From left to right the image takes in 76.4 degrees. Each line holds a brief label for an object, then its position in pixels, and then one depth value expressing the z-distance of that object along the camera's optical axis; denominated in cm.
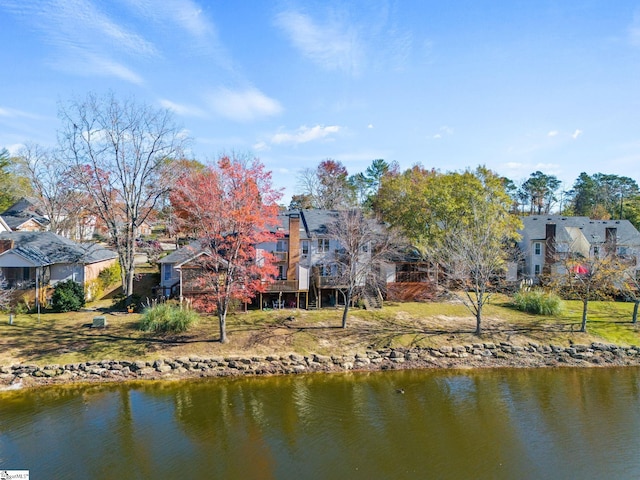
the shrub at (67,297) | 2809
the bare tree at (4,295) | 2580
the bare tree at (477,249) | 2742
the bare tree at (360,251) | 2848
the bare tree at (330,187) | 6544
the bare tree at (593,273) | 2859
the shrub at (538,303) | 3069
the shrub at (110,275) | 3516
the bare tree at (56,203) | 4669
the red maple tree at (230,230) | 2481
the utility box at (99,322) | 2561
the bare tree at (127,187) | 2936
